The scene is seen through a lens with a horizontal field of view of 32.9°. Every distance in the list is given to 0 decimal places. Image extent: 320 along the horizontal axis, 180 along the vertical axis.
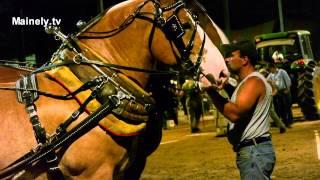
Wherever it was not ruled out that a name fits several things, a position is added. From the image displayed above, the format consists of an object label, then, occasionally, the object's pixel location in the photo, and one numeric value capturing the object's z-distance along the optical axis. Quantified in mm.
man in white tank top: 4712
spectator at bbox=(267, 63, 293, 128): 15039
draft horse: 3838
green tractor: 16328
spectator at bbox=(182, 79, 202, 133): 16359
